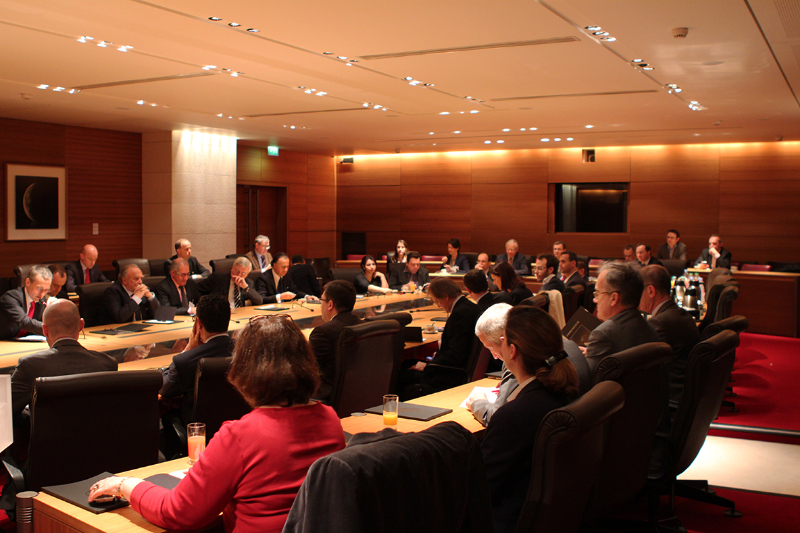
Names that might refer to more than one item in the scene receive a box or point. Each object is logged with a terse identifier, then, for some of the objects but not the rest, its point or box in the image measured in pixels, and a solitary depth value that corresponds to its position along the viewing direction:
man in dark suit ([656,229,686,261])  12.38
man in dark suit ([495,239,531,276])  12.22
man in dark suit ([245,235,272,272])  10.23
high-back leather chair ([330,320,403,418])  4.11
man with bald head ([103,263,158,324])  6.16
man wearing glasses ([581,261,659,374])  3.69
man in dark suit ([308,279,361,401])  4.39
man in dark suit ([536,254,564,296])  9.25
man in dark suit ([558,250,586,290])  8.55
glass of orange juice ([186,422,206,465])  2.53
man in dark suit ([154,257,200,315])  6.99
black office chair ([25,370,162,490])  2.94
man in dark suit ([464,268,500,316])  5.79
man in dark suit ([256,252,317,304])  7.95
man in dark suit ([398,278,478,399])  5.06
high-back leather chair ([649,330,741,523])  3.37
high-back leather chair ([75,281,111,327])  6.18
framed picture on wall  10.25
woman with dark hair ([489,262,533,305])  6.94
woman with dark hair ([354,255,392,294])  9.20
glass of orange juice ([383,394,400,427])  3.08
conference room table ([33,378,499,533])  2.01
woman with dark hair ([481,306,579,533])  2.32
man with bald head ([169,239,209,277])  9.54
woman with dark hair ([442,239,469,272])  12.56
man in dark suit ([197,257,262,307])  7.38
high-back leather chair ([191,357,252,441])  3.42
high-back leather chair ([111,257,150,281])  9.53
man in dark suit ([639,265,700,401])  4.25
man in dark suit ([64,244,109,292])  9.14
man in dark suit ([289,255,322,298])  8.83
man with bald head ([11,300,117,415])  3.49
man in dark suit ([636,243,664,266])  11.09
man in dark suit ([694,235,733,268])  11.65
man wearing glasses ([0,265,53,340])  5.16
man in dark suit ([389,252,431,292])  10.39
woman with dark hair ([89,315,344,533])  1.88
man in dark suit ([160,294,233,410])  3.80
